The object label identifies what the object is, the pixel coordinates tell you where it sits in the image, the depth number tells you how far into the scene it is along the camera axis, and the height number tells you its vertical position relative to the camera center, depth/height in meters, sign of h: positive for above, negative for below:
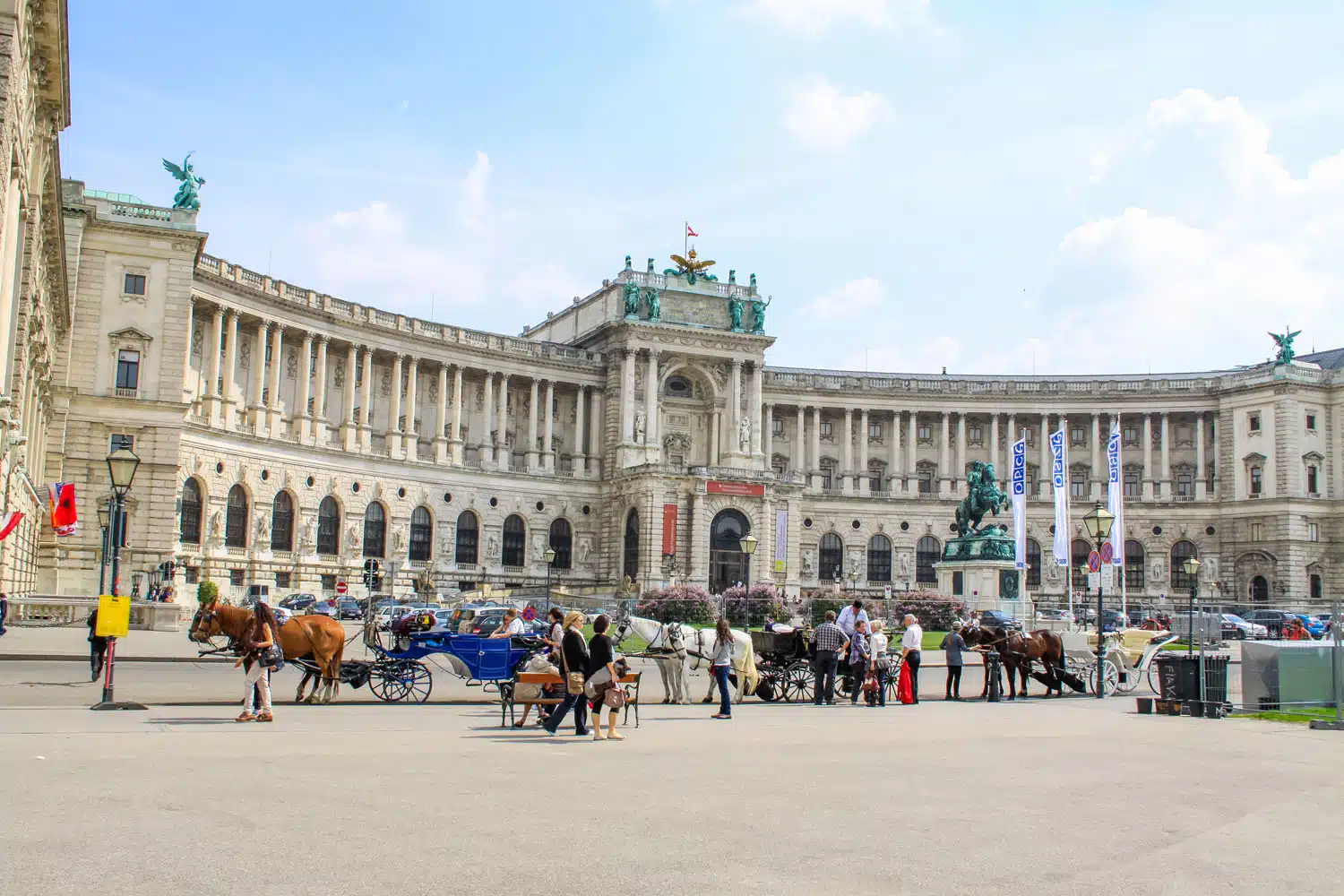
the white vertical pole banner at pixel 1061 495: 64.88 +4.21
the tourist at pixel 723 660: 24.75 -1.81
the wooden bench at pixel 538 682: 21.55 -2.14
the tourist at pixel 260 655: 20.86 -1.57
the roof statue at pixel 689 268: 92.75 +21.95
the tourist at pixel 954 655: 30.83 -1.95
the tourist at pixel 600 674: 20.23 -1.70
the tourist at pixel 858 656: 29.33 -1.92
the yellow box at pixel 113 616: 22.91 -1.09
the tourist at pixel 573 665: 20.39 -1.59
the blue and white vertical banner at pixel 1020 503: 63.88 +3.75
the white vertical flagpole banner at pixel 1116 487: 69.69 +5.07
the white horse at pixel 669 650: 27.72 -1.76
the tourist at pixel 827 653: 28.66 -1.82
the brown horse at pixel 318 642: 23.66 -1.52
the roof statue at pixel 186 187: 61.71 +17.98
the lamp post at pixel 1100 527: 33.44 +1.43
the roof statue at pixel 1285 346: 95.85 +17.72
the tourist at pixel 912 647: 29.80 -1.71
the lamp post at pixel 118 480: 24.70 +1.54
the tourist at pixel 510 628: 25.92 -1.32
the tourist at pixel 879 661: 29.56 -2.04
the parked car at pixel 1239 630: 51.25 -2.00
